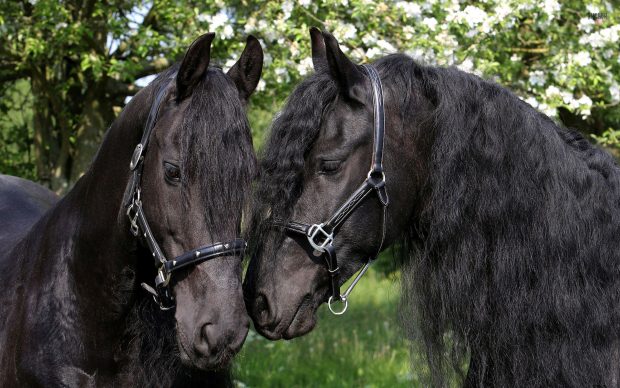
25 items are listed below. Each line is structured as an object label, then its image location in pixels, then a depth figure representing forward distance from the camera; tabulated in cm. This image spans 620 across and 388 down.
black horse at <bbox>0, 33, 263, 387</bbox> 270
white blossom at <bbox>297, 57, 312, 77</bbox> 534
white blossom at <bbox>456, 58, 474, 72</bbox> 520
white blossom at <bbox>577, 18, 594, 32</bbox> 556
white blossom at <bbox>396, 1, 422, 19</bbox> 539
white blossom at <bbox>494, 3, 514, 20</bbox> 522
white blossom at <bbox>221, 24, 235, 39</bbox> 550
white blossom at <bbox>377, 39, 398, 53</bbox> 528
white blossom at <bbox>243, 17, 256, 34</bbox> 560
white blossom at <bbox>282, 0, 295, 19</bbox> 546
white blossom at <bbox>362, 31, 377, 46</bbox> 539
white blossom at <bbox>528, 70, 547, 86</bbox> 558
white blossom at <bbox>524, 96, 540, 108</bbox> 557
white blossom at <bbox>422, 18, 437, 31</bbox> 524
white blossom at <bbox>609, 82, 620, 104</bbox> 561
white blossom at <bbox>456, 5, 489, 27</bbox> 518
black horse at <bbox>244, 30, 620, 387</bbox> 291
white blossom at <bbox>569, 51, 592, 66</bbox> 532
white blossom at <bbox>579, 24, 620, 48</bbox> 534
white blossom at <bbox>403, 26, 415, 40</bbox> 536
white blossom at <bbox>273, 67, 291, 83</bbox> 548
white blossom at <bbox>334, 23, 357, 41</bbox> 529
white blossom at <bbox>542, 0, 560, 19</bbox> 525
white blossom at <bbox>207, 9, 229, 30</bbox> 545
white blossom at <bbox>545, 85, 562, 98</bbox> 535
